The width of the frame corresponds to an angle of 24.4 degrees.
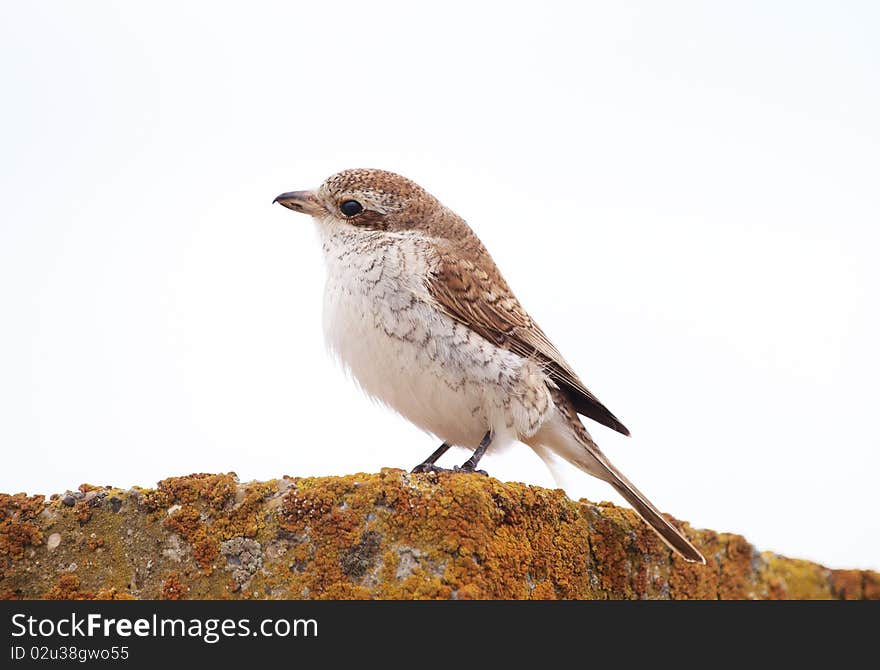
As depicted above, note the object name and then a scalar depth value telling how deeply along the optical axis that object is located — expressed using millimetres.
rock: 6793
